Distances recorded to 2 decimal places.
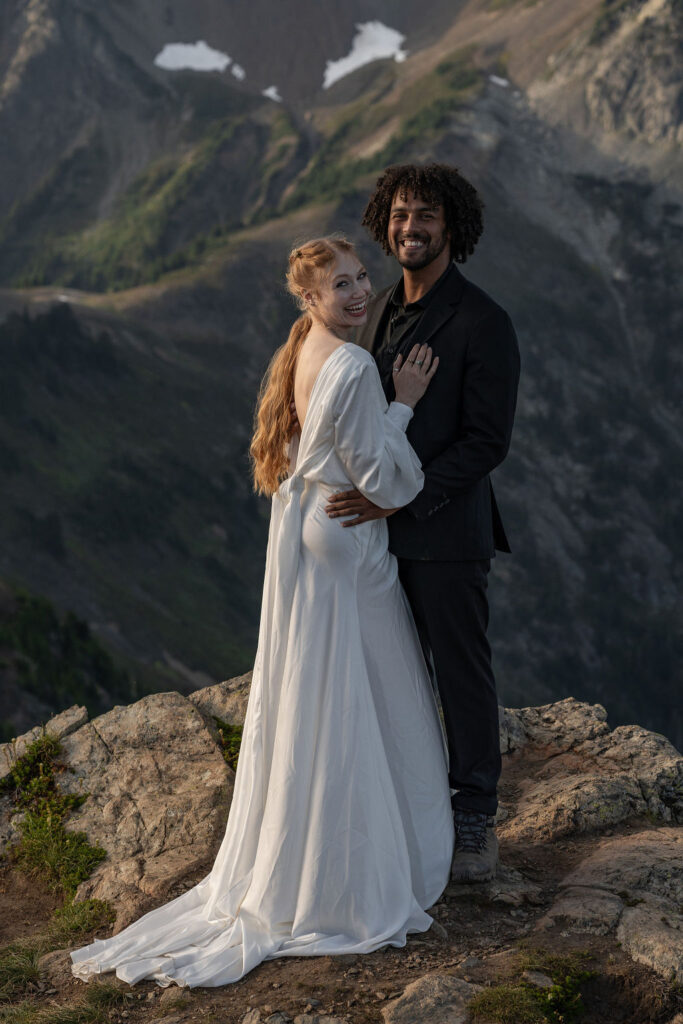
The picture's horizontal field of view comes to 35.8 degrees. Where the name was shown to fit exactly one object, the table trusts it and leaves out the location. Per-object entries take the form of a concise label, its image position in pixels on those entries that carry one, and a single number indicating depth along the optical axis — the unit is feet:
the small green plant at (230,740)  19.38
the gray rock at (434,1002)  11.76
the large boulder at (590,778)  17.48
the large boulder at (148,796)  16.70
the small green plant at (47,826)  17.58
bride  13.62
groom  14.66
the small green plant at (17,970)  13.79
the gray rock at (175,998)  12.73
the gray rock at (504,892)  14.84
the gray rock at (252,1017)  12.07
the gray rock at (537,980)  12.17
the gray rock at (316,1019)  11.87
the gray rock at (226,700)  20.76
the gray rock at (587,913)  13.62
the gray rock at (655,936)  12.55
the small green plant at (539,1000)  11.65
